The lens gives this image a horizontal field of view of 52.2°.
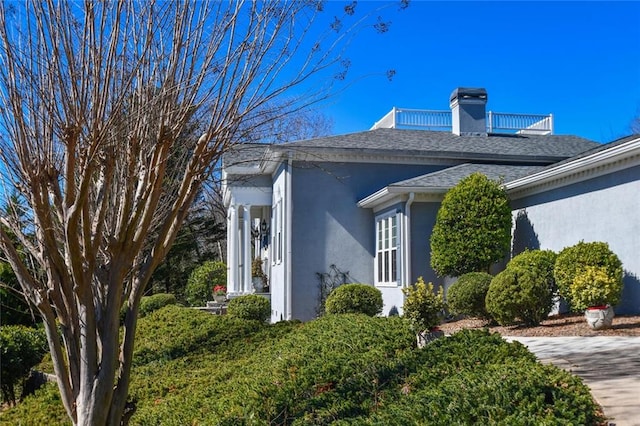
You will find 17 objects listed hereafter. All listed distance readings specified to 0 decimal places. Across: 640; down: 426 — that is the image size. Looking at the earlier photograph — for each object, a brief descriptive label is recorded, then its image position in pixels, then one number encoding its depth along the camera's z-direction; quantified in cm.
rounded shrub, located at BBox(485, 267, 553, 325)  1122
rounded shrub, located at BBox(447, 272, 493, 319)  1273
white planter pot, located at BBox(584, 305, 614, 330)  1013
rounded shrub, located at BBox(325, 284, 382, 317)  1458
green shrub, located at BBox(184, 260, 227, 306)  2583
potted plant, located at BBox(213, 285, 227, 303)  2092
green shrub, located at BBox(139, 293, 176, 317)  2112
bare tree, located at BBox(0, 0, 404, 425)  408
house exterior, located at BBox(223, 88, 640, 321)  1292
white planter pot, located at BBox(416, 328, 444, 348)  851
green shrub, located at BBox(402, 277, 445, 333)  873
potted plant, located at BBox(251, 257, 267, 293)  2111
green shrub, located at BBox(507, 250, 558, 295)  1211
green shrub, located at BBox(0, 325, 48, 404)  1052
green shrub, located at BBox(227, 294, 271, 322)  1631
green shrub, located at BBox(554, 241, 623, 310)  1084
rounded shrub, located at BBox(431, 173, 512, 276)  1437
